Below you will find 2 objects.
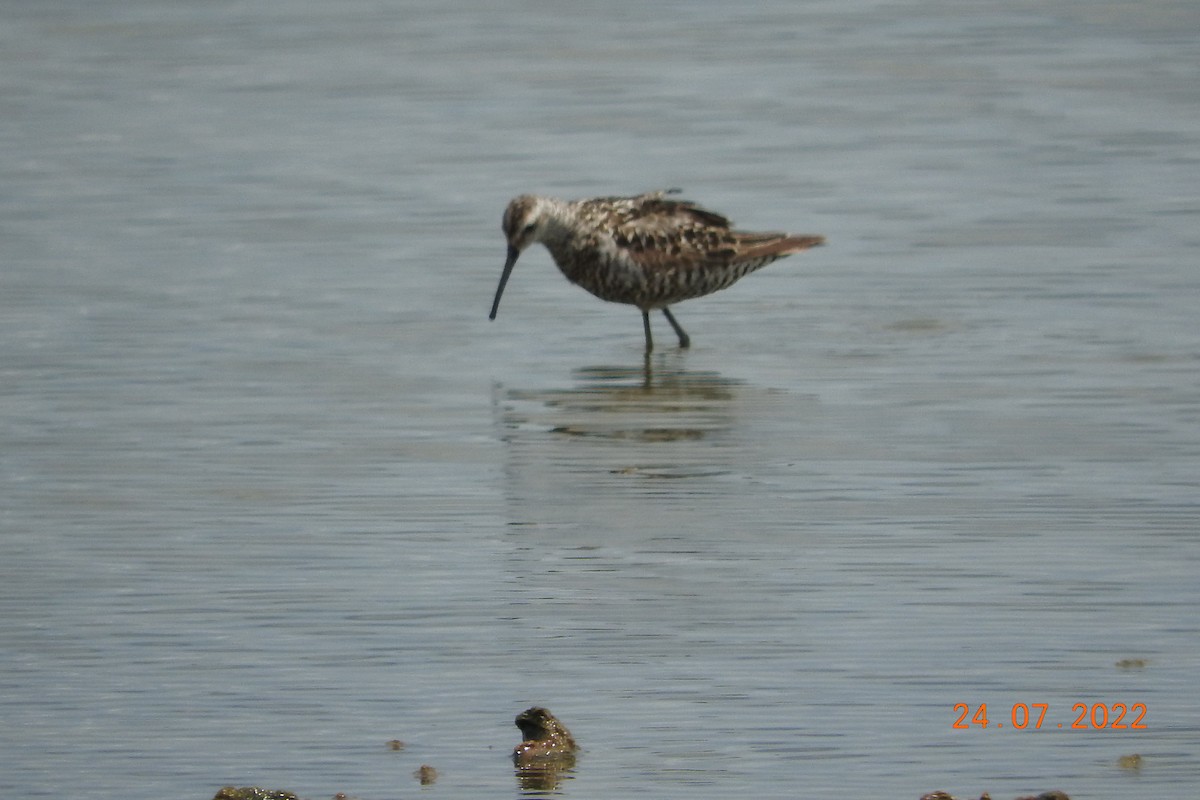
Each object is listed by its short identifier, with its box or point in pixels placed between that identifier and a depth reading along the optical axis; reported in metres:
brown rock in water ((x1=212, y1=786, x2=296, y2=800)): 11.84
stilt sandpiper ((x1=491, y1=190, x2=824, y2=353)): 24.67
